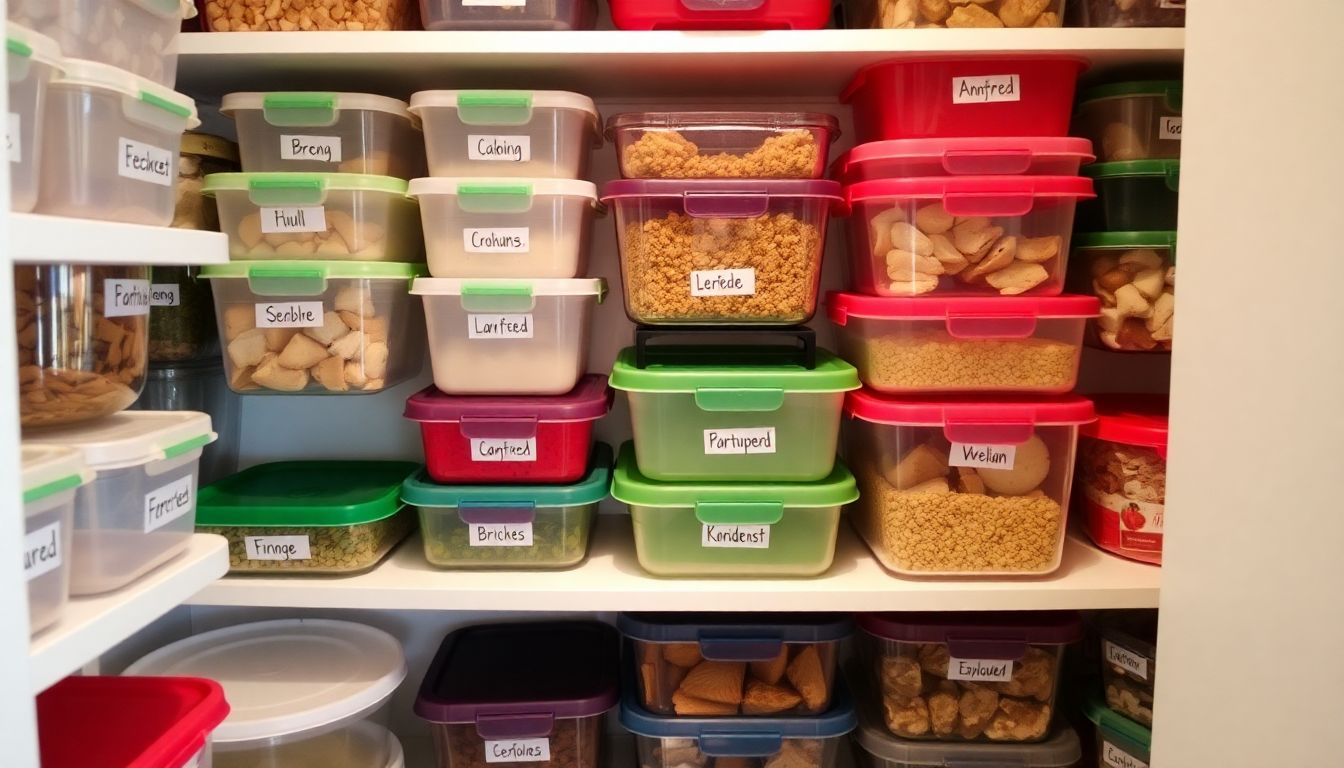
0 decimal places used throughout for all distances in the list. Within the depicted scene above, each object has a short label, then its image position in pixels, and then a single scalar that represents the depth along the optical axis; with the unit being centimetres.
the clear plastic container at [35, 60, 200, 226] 69
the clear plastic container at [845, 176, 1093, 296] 103
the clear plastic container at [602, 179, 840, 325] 105
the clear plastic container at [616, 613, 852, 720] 112
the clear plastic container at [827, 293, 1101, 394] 103
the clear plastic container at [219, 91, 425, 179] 107
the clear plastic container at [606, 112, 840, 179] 104
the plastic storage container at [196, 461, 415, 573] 109
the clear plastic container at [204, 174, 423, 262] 106
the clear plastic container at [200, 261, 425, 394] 108
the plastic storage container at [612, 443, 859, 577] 107
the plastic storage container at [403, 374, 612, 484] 111
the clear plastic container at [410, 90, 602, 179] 106
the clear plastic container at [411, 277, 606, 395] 108
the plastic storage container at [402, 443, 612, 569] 111
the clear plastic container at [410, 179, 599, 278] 107
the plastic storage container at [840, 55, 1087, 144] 105
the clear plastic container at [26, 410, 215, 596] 71
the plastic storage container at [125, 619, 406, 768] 104
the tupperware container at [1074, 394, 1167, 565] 110
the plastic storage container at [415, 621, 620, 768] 113
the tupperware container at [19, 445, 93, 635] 61
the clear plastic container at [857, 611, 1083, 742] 113
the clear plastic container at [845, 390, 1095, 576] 105
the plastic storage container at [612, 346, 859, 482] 105
